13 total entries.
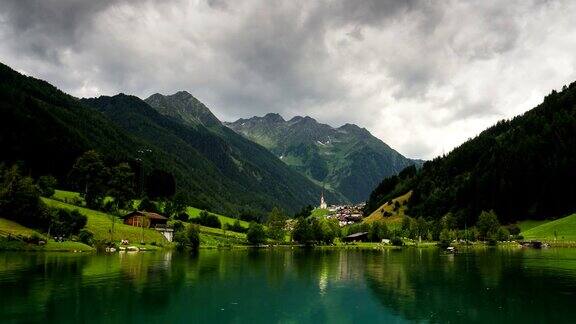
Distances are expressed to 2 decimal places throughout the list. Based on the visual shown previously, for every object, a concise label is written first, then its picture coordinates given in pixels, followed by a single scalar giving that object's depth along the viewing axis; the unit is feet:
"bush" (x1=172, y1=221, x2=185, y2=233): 501.97
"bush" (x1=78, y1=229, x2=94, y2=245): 369.83
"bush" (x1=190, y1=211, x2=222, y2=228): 630.74
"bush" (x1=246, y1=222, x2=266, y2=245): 565.12
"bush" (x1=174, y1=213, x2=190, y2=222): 613.52
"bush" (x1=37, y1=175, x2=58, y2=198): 469.98
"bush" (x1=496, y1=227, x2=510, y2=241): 626.64
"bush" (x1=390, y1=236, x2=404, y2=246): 647.72
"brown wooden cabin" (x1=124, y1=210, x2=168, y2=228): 492.13
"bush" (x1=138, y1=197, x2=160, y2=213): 564.71
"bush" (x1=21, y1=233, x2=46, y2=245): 321.21
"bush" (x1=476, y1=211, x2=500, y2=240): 626.72
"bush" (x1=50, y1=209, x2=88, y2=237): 360.89
